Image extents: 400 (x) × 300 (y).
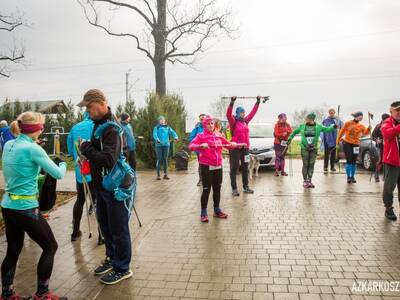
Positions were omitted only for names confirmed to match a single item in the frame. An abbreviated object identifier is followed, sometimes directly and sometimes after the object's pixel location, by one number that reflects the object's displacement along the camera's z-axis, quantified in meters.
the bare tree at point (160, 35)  18.78
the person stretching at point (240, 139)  8.67
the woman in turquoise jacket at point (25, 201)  3.55
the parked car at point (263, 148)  12.58
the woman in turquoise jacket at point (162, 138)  11.23
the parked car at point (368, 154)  12.05
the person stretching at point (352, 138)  9.86
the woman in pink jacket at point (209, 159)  6.53
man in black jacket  3.80
